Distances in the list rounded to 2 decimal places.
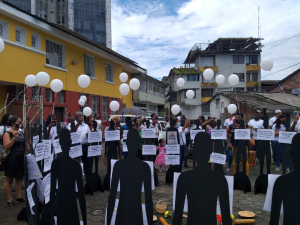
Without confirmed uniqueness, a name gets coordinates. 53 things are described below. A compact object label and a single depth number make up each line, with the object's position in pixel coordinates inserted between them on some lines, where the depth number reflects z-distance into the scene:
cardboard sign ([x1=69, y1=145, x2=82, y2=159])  3.58
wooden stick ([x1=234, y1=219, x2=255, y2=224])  3.40
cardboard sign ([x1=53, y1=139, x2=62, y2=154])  3.53
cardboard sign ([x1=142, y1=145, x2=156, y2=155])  4.96
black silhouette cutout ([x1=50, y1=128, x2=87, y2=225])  2.10
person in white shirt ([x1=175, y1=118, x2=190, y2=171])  6.04
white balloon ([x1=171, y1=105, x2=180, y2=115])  10.72
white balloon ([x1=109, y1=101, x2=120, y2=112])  11.12
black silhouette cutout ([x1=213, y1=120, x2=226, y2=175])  4.62
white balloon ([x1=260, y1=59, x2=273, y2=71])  7.19
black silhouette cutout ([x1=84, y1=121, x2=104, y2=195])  4.78
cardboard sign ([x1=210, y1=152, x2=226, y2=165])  3.75
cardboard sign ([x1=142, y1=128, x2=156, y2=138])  5.12
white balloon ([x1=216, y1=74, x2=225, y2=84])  10.23
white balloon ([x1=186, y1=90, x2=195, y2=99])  11.94
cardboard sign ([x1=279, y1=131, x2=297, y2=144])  3.90
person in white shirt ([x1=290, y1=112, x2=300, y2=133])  5.22
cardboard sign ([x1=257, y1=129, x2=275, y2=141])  4.36
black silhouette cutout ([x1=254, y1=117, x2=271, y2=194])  4.52
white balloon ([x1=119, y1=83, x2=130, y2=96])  10.36
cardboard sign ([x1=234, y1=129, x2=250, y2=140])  4.74
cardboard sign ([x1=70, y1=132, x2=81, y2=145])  3.97
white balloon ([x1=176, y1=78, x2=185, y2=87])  11.11
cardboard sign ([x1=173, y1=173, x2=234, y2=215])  1.78
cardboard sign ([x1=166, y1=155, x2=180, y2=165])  4.72
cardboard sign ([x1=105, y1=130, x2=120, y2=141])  4.77
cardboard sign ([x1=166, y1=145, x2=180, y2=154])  4.79
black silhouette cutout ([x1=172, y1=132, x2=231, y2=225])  1.68
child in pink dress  6.47
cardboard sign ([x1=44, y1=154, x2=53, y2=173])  2.81
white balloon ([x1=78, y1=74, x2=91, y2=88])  9.18
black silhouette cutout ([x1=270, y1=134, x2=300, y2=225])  1.57
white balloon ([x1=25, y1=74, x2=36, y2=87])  8.54
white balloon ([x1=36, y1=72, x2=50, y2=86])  8.13
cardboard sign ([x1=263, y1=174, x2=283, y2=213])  1.76
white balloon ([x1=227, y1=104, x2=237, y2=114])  10.39
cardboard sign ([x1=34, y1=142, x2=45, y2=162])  2.99
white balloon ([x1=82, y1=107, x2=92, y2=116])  10.15
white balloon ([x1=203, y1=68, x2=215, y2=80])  9.86
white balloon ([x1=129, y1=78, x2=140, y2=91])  9.77
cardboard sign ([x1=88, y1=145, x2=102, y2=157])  4.68
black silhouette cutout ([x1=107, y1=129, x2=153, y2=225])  1.93
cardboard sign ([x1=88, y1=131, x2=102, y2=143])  4.70
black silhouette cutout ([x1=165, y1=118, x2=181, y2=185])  5.10
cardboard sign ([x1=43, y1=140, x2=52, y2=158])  2.98
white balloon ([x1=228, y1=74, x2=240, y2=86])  9.38
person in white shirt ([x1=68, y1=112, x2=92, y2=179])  5.19
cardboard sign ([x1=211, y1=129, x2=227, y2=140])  4.65
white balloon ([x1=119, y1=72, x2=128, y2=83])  10.93
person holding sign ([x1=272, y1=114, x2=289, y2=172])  6.12
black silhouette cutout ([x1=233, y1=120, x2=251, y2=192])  4.83
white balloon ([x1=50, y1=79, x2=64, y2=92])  8.89
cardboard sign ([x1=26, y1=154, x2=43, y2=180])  2.49
